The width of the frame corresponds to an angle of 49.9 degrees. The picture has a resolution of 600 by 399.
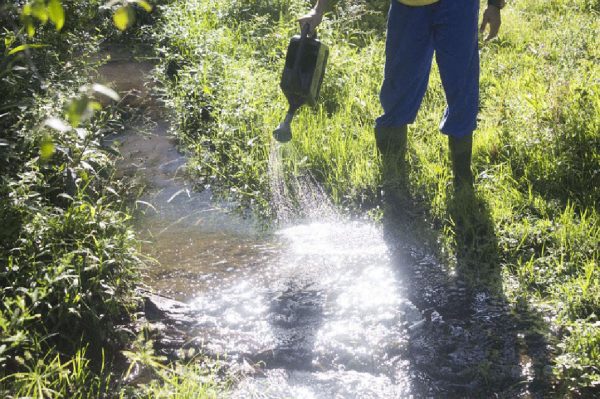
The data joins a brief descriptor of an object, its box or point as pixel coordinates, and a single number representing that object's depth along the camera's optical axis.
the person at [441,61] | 3.54
